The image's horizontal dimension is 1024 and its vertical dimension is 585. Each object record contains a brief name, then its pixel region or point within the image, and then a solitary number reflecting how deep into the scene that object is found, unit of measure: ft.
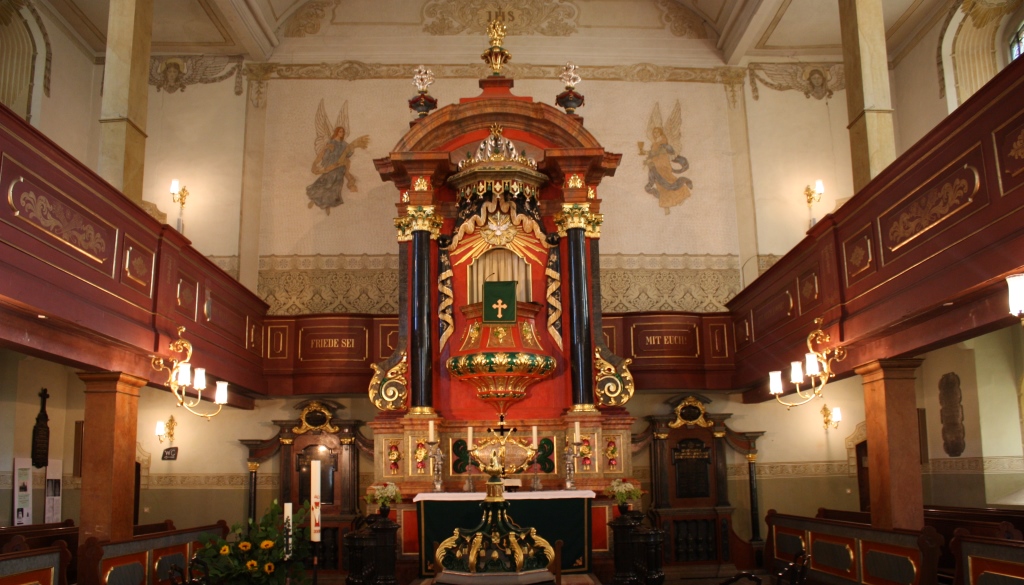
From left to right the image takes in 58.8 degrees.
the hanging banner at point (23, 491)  40.75
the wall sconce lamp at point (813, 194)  53.36
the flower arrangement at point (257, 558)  16.80
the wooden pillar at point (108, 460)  31.22
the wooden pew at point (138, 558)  28.55
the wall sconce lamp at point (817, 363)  33.81
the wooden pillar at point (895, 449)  31.55
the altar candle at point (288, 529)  16.98
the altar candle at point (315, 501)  16.48
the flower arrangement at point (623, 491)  36.64
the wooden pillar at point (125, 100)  35.68
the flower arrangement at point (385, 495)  36.63
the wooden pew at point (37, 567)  25.11
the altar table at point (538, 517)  35.17
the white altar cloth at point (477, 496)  35.09
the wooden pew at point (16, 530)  31.98
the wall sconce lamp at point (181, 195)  51.47
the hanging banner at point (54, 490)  43.78
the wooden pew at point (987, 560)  24.40
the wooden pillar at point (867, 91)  35.88
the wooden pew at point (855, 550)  28.48
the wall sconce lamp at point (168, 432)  48.67
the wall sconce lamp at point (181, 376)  32.58
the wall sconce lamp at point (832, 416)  49.47
